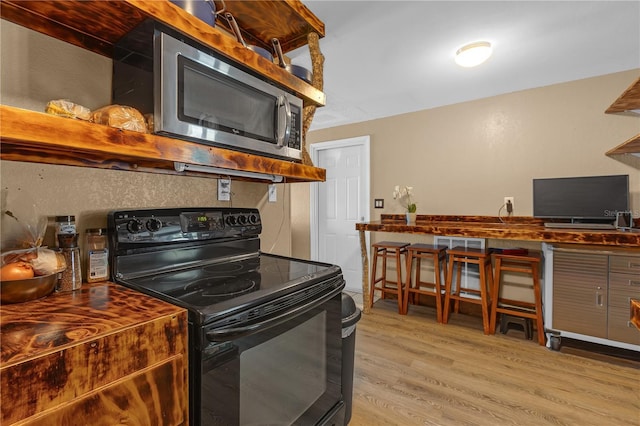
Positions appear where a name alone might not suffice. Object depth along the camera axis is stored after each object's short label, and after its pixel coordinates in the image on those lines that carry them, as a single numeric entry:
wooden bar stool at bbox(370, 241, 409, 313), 3.08
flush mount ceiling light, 2.02
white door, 3.91
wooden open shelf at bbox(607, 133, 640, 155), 2.06
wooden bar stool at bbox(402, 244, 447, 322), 2.86
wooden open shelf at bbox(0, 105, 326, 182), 0.63
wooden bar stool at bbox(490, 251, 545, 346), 2.44
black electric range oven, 0.75
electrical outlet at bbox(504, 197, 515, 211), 2.96
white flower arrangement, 3.41
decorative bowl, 0.71
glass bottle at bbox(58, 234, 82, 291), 0.86
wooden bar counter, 2.06
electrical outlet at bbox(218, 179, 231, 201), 1.47
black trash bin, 1.40
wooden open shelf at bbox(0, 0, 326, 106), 0.82
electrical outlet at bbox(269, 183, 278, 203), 1.77
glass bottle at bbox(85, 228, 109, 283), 0.97
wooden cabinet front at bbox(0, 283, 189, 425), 0.50
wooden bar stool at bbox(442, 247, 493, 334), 2.62
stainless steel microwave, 0.89
